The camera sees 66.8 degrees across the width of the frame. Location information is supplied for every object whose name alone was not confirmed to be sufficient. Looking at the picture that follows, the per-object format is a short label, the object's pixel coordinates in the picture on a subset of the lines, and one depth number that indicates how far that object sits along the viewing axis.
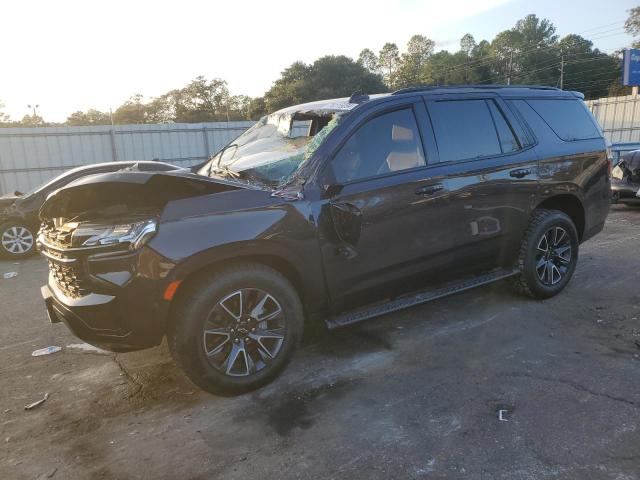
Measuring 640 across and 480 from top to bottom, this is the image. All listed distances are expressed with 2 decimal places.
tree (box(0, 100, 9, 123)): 64.10
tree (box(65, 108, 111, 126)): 72.04
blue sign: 27.14
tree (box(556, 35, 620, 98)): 68.06
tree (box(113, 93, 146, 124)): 78.50
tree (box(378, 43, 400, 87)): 103.81
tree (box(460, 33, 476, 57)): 102.38
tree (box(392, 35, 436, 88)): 93.47
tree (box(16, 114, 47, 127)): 68.46
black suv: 2.82
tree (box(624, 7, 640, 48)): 73.12
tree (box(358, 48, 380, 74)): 106.62
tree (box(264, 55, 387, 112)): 57.53
